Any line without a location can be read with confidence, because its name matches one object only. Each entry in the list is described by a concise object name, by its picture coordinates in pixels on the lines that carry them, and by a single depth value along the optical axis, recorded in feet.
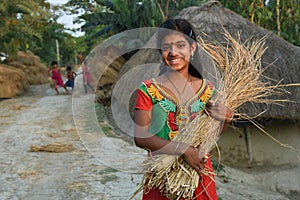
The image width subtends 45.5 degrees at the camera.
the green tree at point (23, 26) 27.53
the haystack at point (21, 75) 27.99
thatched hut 18.79
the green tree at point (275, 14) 29.94
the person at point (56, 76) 29.15
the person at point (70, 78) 30.25
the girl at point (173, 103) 4.27
